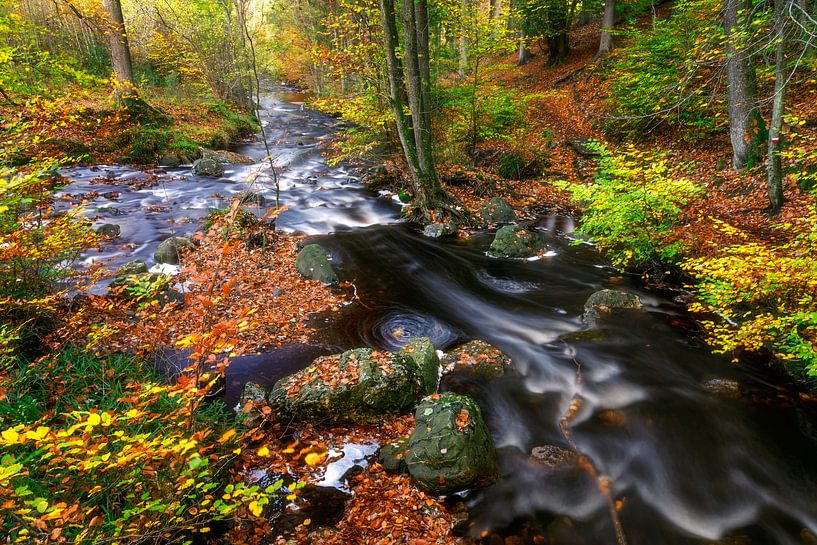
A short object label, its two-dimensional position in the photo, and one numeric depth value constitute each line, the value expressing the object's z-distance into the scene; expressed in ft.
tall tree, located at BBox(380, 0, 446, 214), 33.32
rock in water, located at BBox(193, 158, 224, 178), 49.11
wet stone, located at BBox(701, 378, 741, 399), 18.24
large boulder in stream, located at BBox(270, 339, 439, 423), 17.31
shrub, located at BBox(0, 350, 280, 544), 8.63
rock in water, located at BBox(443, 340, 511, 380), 20.77
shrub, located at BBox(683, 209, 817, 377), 14.93
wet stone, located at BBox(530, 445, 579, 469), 16.02
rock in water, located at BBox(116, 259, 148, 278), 25.60
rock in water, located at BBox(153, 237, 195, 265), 29.35
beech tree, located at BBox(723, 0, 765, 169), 30.14
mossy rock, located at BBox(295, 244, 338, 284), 29.27
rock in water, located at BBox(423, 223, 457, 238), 37.70
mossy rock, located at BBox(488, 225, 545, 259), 33.24
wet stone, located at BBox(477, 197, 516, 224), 40.27
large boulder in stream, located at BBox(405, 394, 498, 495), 14.47
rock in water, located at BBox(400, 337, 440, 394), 19.27
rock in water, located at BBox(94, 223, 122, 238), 32.12
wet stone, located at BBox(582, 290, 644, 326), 24.45
